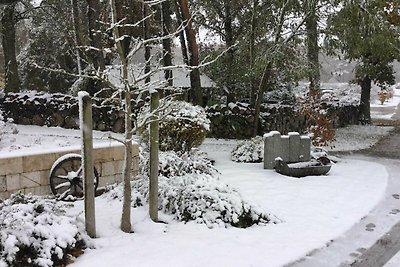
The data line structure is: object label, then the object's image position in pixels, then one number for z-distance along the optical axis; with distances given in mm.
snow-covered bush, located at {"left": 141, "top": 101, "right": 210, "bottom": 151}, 8289
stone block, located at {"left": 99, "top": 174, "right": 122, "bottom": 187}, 6906
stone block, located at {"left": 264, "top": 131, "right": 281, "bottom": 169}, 9406
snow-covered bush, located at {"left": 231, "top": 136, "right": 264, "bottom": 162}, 10398
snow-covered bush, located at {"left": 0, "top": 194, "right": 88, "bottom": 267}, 4191
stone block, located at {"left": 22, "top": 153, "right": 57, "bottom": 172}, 6130
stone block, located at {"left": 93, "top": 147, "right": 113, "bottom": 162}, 6746
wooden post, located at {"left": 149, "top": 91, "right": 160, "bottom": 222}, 5520
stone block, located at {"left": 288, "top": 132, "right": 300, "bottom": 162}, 9563
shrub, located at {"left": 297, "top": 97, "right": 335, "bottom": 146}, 12016
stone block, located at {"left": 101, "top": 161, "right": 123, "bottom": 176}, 6883
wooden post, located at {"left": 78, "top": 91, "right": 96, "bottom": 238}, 4840
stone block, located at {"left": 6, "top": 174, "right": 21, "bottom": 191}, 6004
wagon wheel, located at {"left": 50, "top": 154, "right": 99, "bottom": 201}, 6273
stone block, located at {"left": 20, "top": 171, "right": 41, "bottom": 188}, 6109
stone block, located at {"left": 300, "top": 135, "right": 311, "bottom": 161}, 9641
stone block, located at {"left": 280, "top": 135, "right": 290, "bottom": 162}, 9531
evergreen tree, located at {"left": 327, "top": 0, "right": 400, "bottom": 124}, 12234
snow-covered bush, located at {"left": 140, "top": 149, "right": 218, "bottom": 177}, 7152
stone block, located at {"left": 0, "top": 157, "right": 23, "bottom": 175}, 5903
